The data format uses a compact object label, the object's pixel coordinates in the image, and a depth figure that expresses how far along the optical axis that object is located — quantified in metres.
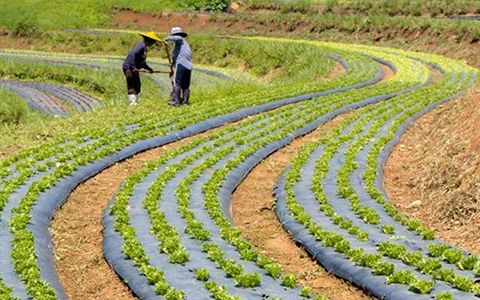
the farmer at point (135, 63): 21.02
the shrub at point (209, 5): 61.45
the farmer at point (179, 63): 20.31
